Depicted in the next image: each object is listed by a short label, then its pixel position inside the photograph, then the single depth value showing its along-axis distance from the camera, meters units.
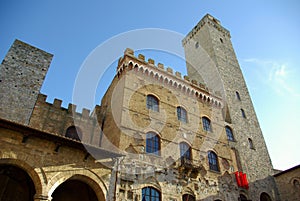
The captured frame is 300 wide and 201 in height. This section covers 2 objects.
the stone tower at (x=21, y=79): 12.44
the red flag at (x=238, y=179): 14.19
